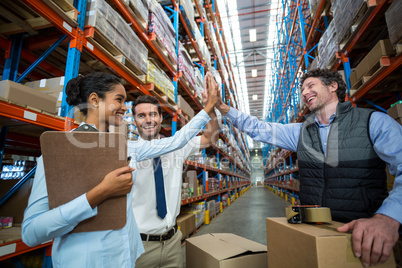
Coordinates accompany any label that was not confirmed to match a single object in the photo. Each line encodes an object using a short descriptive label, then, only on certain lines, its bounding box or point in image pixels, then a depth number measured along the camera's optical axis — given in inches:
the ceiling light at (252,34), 371.2
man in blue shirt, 46.1
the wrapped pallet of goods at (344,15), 115.6
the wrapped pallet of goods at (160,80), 129.4
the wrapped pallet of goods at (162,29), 132.0
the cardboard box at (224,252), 55.9
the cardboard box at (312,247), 29.2
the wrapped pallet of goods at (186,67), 177.3
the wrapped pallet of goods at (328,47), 147.2
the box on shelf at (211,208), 243.5
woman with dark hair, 32.9
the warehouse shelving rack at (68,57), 60.2
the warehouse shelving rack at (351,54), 97.5
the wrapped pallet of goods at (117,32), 86.8
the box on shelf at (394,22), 86.5
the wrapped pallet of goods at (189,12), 180.3
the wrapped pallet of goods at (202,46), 213.7
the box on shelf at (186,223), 146.7
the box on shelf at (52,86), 83.8
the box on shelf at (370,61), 97.7
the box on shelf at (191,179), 181.8
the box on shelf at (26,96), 56.7
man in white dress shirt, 65.8
